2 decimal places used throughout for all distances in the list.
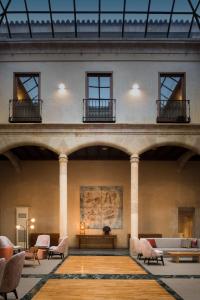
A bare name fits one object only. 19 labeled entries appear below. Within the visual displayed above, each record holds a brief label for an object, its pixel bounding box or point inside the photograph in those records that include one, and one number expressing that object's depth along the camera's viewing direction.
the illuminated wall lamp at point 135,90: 16.03
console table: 18.23
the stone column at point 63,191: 15.52
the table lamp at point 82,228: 18.92
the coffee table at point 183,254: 12.91
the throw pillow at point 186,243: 14.82
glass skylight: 15.09
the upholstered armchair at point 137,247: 14.05
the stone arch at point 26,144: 15.55
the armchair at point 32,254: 11.96
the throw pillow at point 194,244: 14.76
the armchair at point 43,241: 15.01
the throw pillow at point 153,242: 14.74
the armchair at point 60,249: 13.95
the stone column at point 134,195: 15.45
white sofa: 14.95
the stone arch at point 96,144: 15.55
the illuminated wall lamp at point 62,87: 16.06
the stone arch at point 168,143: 15.52
